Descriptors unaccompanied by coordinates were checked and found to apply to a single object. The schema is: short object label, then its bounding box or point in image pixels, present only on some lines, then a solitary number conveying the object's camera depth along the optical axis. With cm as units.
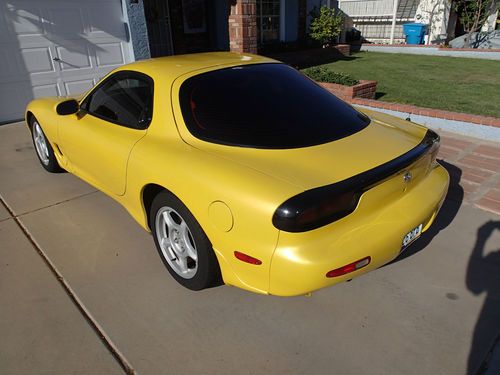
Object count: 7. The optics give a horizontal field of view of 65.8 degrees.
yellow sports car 196
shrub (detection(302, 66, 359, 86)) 697
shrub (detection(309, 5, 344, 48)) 1309
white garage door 689
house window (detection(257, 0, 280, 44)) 1317
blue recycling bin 1611
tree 1464
